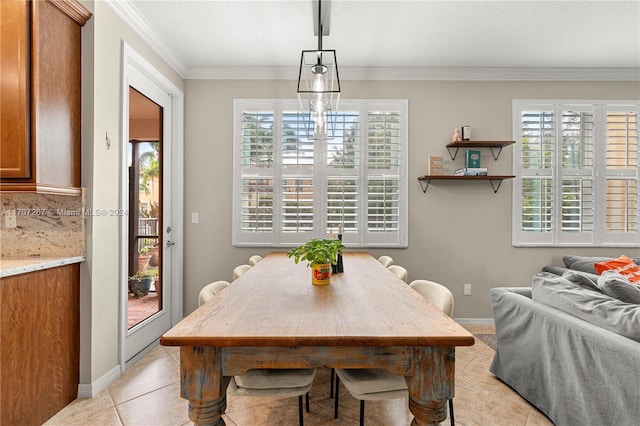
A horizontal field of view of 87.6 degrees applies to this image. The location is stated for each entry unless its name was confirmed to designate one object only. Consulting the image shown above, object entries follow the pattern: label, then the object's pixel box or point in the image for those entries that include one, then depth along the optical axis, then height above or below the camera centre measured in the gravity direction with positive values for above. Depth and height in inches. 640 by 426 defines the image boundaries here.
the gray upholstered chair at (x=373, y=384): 56.3 -29.6
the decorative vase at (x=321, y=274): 75.5 -14.5
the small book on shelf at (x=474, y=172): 133.7 +15.7
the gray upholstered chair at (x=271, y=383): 56.9 -29.8
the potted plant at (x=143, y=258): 130.7 -19.7
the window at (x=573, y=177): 140.3 +14.8
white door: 120.6 +2.2
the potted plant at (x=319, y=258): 74.9 -10.8
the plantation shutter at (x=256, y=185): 140.9 +10.3
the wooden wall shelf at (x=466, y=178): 132.7 +13.2
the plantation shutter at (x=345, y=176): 140.7 +14.4
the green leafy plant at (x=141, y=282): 123.8 -27.9
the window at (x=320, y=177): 140.7 +13.7
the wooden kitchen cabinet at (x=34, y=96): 72.2 +25.0
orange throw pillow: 107.9 -19.2
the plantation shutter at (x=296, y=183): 140.8 +11.3
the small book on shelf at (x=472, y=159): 136.6 +21.3
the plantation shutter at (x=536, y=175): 140.5 +15.4
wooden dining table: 45.3 -19.6
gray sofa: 58.3 -28.2
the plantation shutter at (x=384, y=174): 140.8 +15.4
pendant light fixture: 85.6 +31.0
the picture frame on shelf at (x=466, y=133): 134.3 +31.5
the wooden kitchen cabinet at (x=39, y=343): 67.3 -30.3
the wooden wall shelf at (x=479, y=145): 132.3 +27.0
